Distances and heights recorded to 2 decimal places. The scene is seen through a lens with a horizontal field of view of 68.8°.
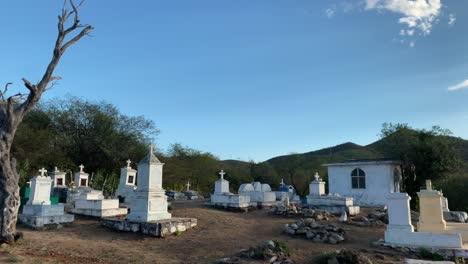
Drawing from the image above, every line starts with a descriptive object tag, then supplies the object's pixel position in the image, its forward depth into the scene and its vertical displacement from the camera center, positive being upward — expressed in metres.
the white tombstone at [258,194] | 19.22 -0.66
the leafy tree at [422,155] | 20.72 +1.84
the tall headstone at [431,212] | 10.45 -0.85
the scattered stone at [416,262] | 5.36 -1.24
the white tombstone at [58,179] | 18.94 +0.06
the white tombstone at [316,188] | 18.28 -0.25
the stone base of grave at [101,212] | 13.68 -1.28
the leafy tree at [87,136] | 25.12 +3.42
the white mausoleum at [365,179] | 20.06 +0.28
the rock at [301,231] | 10.90 -1.51
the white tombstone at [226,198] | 17.20 -0.83
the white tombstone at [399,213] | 9.90 -0.84
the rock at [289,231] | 11.08 -1.55
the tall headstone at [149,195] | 11.43 -0.47
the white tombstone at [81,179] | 20.03 +0.08
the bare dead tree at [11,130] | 8.67 +1.28
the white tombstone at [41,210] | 11.57 -1.04
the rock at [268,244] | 8.12 -1.47
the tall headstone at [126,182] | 19.16 -0.06
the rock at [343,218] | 14.05 -1.40
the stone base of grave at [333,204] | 16.11 -1.01
